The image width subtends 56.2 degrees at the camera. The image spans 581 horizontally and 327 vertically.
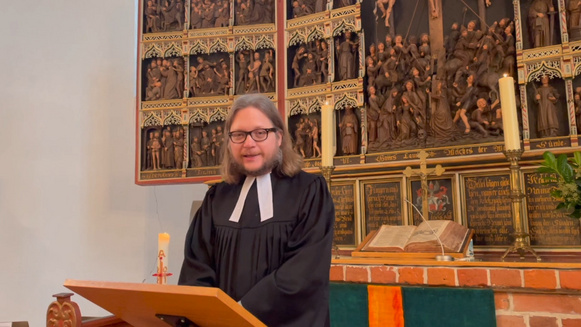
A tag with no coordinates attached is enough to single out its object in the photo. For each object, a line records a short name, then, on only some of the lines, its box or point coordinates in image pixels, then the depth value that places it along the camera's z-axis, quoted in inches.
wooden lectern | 59.2
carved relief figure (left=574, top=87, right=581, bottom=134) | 172.1
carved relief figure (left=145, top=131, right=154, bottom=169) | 249.4
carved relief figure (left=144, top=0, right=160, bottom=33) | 257.8
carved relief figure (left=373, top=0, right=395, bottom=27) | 212.8
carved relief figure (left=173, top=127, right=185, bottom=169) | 247.4
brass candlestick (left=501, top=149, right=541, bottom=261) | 139.9
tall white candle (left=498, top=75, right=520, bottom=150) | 145.5
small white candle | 119.0
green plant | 129.7
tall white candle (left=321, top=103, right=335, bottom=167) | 163.5
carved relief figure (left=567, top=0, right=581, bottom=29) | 177.2
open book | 144.4
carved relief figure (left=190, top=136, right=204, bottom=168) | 245.4
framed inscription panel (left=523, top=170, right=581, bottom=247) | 161.3
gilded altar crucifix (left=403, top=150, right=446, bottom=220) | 171.9
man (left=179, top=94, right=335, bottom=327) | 83.0
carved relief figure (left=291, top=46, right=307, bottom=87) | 231.0
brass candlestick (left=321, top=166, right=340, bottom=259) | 163.5
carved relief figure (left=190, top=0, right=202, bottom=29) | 255.1
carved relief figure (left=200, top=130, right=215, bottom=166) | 244.8
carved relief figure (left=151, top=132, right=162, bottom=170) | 248.2
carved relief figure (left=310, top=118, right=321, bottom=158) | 218.9
